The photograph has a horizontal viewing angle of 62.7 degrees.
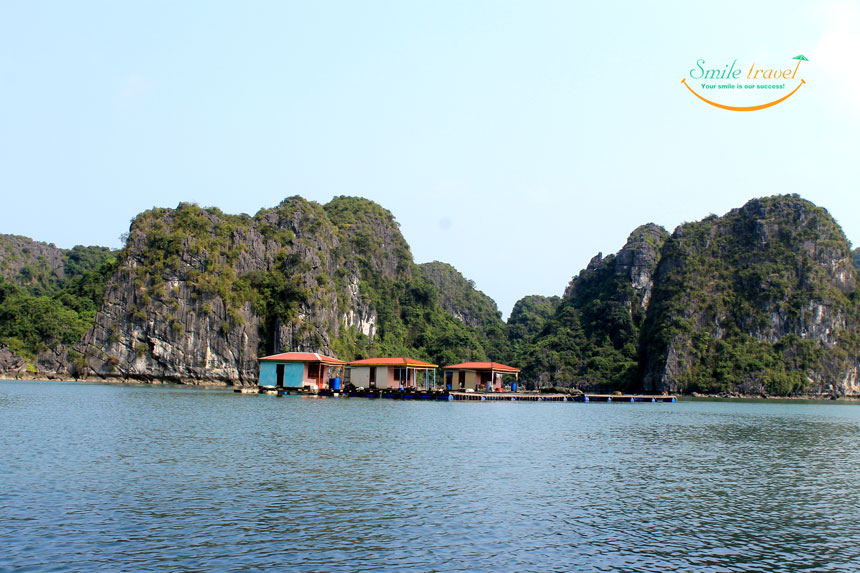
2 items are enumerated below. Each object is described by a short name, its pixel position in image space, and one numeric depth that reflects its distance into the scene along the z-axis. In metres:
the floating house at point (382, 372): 58.56
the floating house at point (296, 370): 59.16
